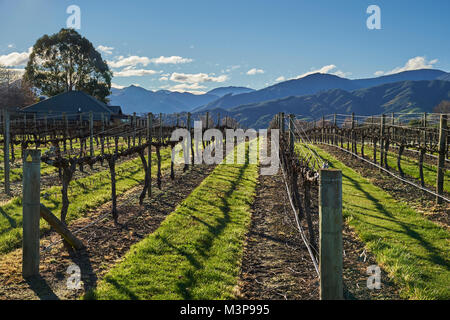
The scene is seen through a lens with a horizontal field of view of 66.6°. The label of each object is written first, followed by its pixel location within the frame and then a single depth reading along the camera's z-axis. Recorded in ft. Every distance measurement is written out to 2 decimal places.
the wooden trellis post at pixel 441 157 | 32.01
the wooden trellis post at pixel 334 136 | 82.94
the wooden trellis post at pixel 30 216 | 16.69
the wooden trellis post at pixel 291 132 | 32.20
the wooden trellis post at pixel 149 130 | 37.04
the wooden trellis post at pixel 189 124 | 57.26
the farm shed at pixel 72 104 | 151.12
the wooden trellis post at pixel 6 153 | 35.68
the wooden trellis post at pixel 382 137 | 49.82
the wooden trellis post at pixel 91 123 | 53.26
